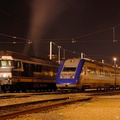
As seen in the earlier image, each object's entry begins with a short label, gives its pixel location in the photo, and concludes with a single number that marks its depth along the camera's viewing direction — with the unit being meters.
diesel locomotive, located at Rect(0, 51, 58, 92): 25.86
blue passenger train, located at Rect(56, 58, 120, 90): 25.72
